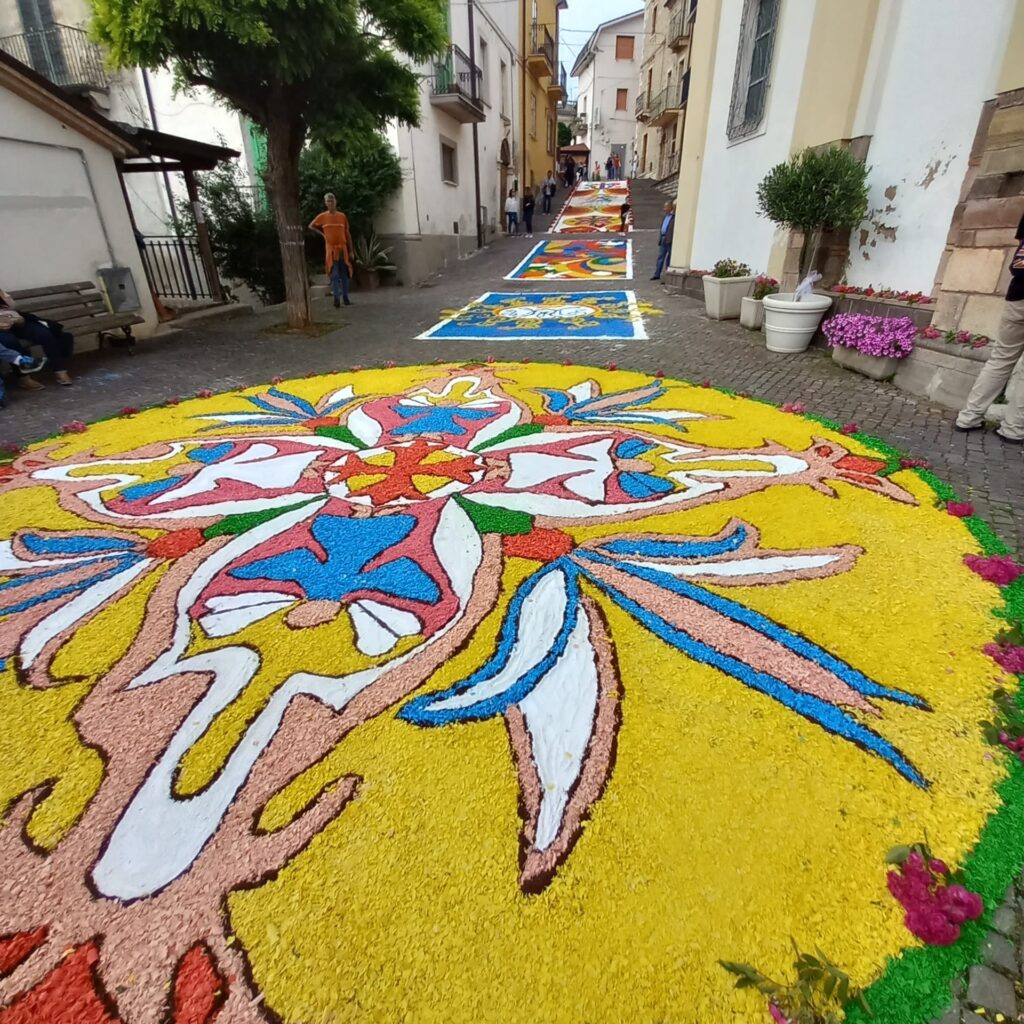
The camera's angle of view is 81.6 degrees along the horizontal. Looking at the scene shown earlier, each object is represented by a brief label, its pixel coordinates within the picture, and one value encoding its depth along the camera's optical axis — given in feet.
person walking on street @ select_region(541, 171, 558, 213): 81.66
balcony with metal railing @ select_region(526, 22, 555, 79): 80.02
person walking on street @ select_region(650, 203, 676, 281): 37.47
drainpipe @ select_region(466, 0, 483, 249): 50.78
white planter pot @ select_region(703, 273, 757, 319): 26.58
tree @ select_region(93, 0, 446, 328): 18.98
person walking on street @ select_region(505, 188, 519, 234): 62.90
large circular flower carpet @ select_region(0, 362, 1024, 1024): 4.39
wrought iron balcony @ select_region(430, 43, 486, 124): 45.52
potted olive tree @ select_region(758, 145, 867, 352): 19.80
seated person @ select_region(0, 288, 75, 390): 18.48
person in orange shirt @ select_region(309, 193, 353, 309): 32.24
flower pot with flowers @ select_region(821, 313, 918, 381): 17.01
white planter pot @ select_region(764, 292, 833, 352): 20.86
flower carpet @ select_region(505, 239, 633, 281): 41.73
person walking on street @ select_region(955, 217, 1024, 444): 12.58
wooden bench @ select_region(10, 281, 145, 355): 21.65
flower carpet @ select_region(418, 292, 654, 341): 25.68
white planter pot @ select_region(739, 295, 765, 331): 25.26
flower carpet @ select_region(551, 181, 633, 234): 63.93
